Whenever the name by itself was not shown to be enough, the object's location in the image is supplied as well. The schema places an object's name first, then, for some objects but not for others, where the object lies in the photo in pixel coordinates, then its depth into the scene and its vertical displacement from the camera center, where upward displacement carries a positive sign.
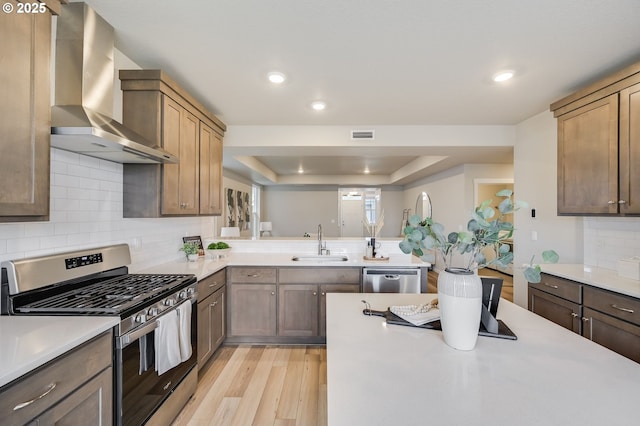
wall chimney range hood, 1.55 +0.77
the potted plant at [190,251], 3.04 -0.38
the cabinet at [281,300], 3.02 -0.88
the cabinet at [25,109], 1.12 +0.43
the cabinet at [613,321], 1.87 -0.72
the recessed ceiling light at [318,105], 2.97 +1.14
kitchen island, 0.74 -0.51
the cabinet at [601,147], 2.09 +0.55
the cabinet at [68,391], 0.95 -0.65
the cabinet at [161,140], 2.17 +0.60
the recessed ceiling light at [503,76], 2.32 +1.14
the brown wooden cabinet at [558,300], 2.26 -0.71
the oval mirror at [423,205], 7.12 +0.29
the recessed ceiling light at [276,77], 2.37 +1.15
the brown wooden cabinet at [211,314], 2.44 -0.90
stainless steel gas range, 1.42 -0.49
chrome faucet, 3.63 -0.40
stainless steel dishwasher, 3.01 -0.67
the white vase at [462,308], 1.08 -0.35
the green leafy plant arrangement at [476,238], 1.10 -0.09
